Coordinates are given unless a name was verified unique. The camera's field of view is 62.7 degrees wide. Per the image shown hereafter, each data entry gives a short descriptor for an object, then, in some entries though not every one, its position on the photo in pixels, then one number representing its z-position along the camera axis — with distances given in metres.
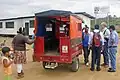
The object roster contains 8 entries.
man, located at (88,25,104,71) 3.93
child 2.40
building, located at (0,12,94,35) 12.69
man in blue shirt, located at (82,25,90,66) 4.47
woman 3.63
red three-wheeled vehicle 3.67
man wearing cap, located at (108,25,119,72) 3.89
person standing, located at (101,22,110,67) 4.13
